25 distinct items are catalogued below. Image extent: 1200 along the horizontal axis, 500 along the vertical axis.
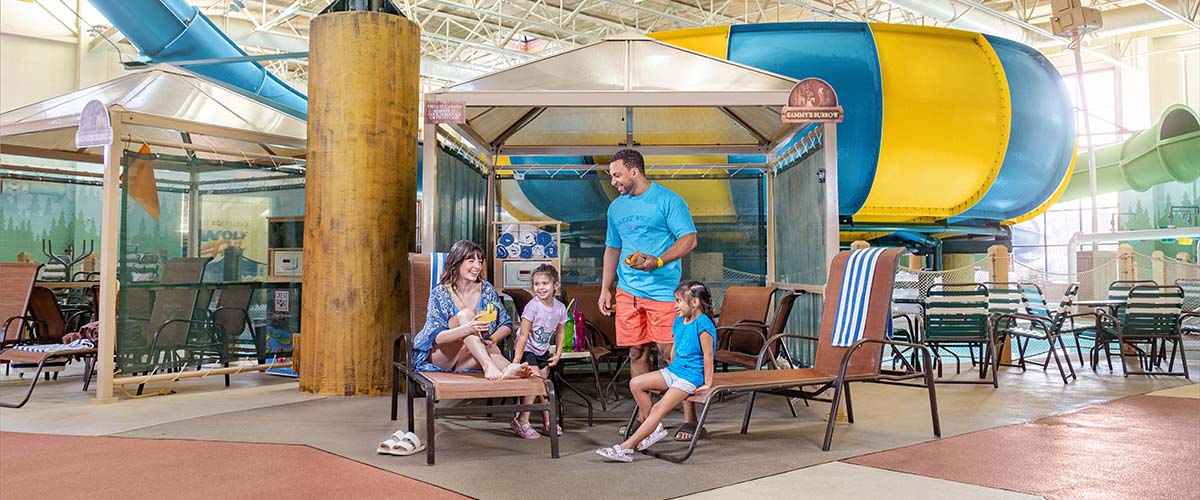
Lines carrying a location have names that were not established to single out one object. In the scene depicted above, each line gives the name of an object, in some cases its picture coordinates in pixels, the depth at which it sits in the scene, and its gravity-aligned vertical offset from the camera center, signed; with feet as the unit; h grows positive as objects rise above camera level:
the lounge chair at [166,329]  18.38 -1.31
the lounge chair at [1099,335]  24.13 -2.00
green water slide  41.29 +5.92
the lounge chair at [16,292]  19.13 -0.45
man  13.69 +0.25
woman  13.15 -0.75
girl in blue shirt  11.75 -1.32
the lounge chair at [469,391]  11.41 -1.70
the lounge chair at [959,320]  21.75 -1.35
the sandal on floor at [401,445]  11.95 -2.55
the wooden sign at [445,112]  16.39 +3.19
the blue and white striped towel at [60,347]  17.26 -1.60
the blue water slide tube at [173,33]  26.35 +8.31
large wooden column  18.19 +1.50
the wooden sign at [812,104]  15.60 +3.15
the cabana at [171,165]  17.84 +2.63
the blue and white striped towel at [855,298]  13.66 -0.48
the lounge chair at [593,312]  20.38 -1.05
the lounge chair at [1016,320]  23.04 -1.41
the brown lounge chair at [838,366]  12.26 -1.60
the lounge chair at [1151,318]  23.52 -1.43
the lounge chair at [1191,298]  30.81 -1.17
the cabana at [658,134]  16.56 +3.52
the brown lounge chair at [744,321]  17.69 -1.14
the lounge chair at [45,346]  17.07 -1.63
